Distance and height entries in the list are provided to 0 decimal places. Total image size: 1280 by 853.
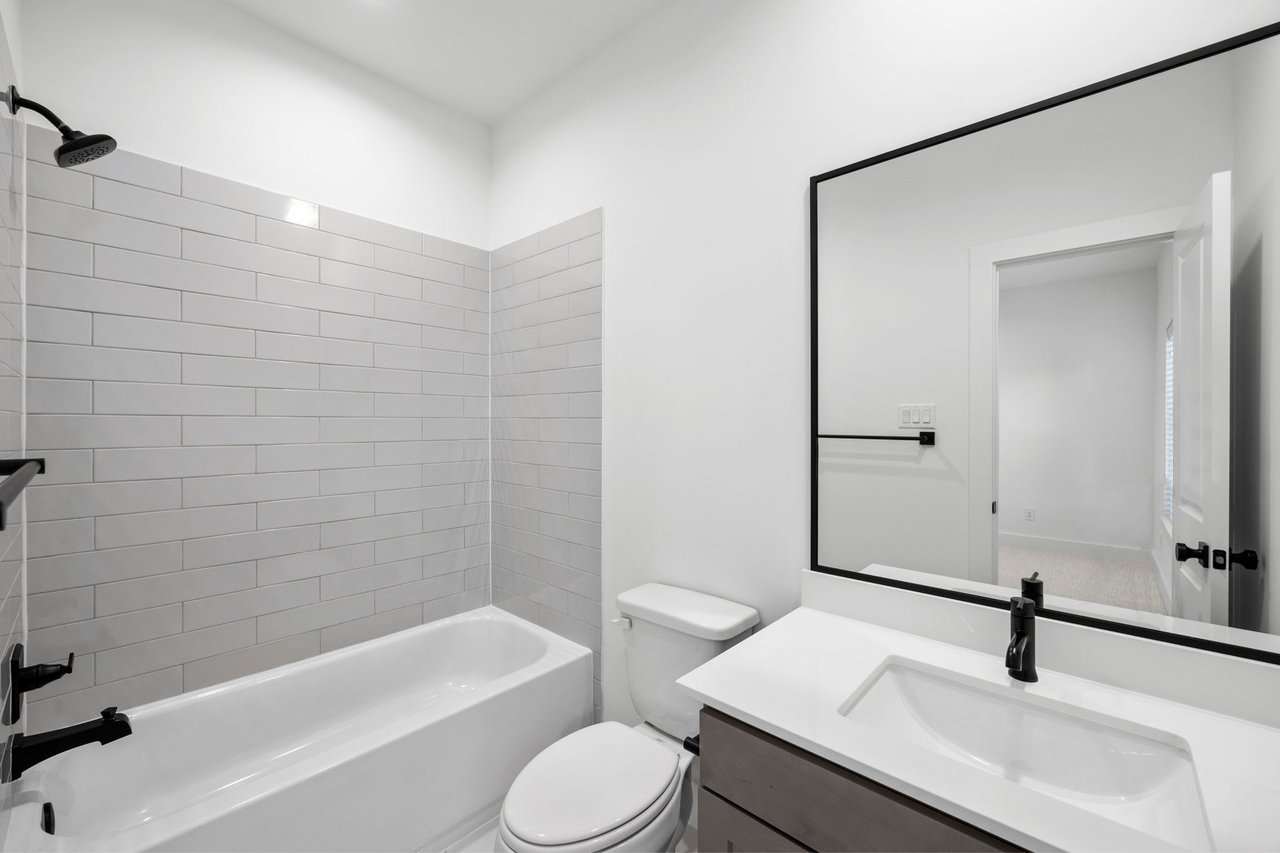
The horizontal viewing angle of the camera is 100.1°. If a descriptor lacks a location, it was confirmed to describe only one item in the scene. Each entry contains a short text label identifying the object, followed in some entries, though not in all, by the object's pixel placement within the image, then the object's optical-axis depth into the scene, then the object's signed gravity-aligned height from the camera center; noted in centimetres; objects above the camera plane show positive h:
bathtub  129 -99
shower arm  130 +77
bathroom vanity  73 -51
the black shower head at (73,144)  128 +67
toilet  121 -90
